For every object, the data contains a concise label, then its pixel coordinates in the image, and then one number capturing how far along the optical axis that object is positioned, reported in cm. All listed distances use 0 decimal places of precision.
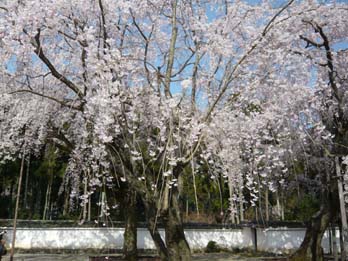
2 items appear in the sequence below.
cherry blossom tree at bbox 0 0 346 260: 603
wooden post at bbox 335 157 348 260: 749
